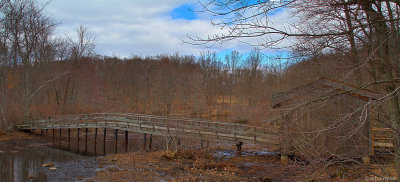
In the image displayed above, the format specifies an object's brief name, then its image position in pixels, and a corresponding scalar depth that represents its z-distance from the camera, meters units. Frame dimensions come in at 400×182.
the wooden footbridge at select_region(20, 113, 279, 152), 14.84
